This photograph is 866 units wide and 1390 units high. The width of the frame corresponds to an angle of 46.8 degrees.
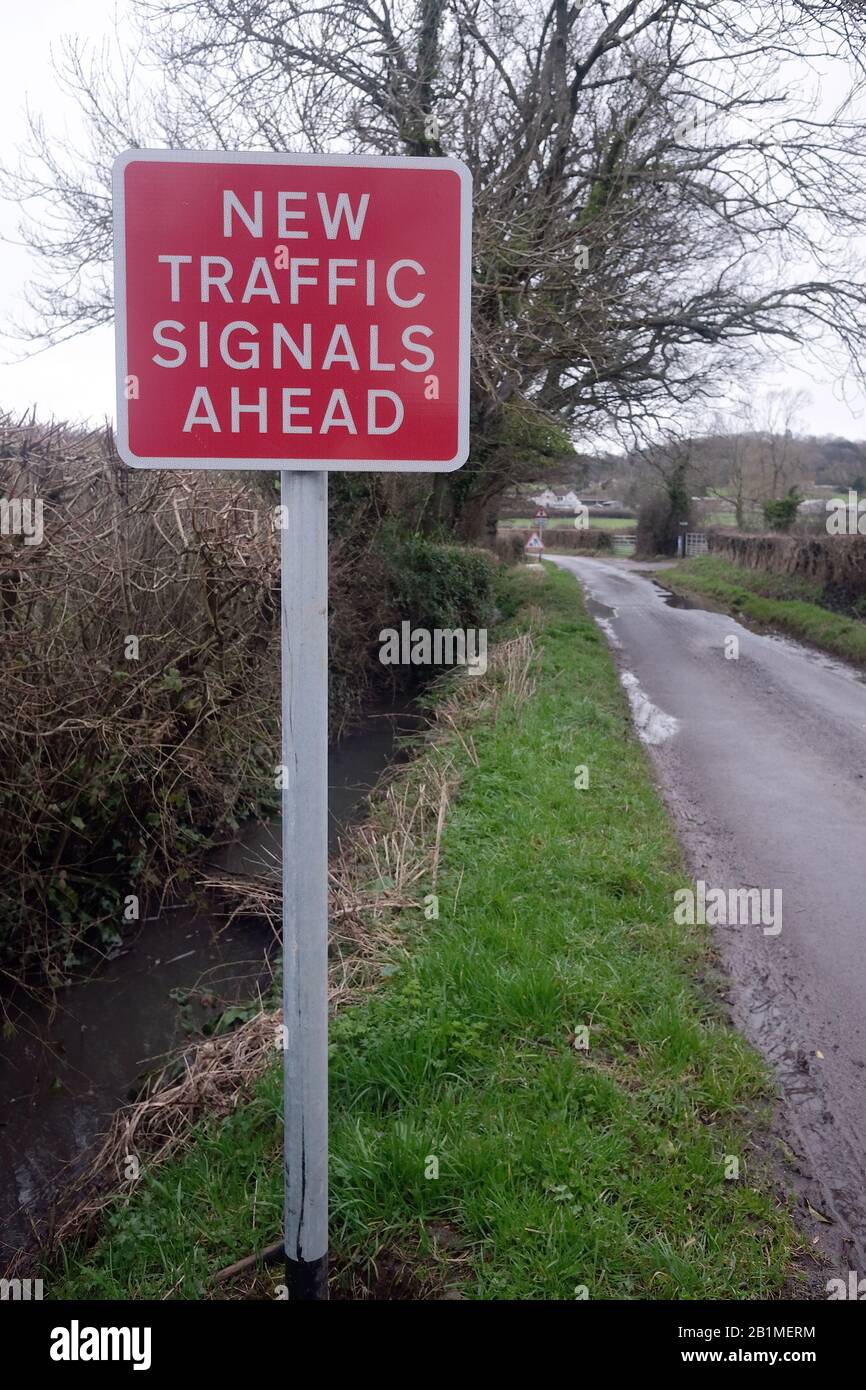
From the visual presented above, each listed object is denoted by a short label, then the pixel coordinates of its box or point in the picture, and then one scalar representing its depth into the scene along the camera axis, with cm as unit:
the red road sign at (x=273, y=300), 204
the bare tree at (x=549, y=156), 1073
